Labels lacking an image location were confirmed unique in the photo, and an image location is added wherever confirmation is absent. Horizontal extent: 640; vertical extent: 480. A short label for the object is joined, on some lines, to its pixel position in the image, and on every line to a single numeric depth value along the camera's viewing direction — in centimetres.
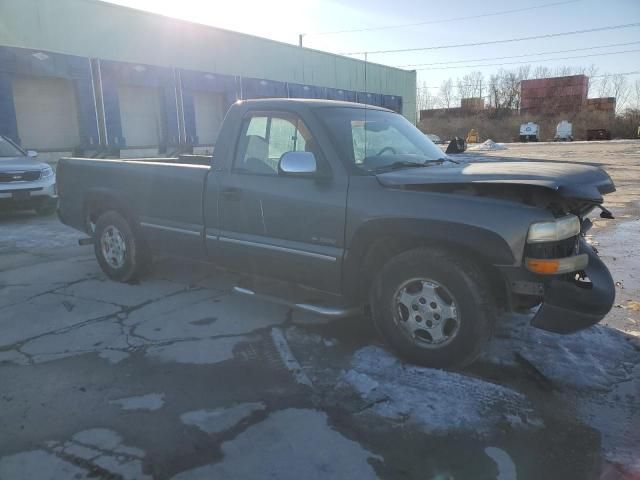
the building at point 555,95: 6819
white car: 973
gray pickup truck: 308
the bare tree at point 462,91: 8162
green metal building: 1811
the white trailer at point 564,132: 5538
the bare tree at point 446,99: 8364
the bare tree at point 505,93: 7975
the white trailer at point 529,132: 5581
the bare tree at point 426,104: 8375
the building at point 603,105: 6481
